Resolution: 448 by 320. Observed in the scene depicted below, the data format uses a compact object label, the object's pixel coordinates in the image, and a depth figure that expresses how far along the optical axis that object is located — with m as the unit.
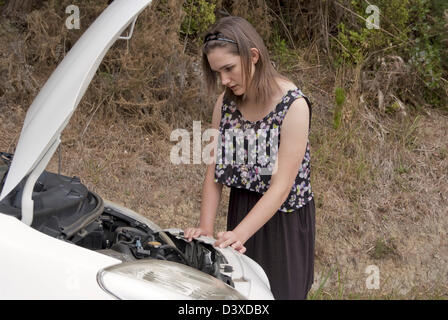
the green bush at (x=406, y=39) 6.21
